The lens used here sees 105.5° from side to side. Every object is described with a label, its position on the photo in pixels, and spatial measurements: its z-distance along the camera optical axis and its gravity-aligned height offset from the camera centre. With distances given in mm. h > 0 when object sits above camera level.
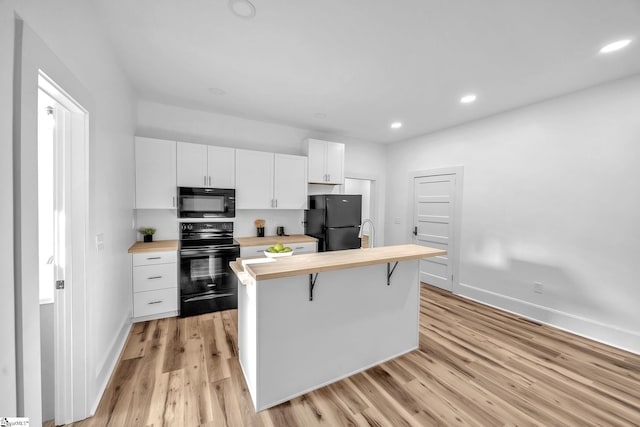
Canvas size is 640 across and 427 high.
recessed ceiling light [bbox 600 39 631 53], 1957 +1376
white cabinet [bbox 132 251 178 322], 2846 -959
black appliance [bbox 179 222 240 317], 3068 -853
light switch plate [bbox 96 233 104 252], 1852 -292
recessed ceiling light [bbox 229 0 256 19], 1609 +1357
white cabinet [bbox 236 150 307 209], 3631 +420
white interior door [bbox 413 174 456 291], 4145 -204
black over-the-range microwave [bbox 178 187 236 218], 3234 +50
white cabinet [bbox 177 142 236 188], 3242 +560
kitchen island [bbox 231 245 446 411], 1694 -876
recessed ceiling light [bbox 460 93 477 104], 2971 +1400
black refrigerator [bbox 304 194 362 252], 3877 -199
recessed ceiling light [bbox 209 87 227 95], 2895 +1404
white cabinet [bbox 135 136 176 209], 3027 +408
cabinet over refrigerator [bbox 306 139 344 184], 4180 +827
